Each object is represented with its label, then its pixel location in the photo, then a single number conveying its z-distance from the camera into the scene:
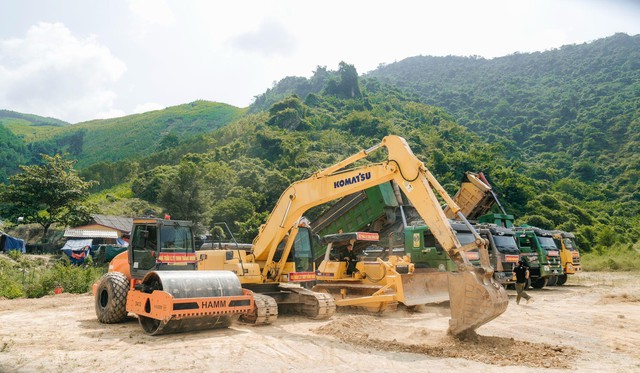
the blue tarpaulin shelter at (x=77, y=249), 28.50
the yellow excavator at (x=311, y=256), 7.50
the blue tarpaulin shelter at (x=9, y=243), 31.55
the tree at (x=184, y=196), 37.81
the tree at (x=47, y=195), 33.09
